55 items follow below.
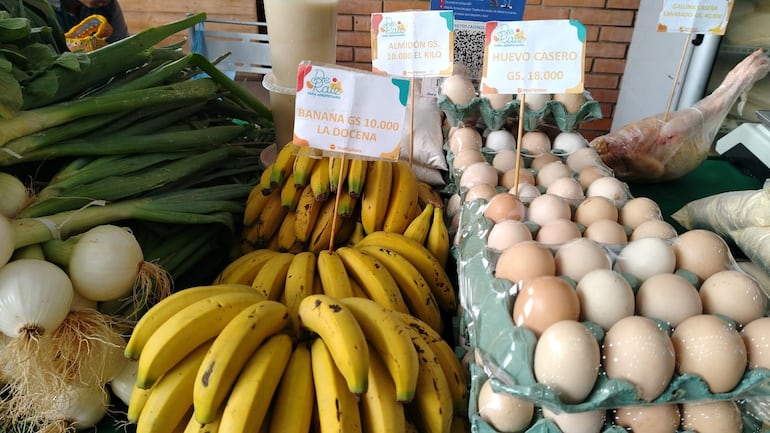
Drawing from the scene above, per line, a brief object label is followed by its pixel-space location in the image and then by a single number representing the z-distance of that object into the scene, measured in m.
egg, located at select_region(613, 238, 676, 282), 0.84
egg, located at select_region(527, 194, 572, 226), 1.01
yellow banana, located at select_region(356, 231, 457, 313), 1.15
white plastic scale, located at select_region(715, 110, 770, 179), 1.82
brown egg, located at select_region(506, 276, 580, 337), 0.74
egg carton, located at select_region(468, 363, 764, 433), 0.74
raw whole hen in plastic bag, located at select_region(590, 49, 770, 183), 1.72
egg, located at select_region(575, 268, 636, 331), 0.75
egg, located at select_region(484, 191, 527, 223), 1.02
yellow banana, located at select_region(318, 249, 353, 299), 0.99
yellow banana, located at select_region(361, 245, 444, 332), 1.07
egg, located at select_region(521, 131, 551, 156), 1.42
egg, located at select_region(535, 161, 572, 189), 1.25
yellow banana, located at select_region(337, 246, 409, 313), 1.00
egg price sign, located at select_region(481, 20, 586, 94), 1.05
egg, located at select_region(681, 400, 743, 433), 0.73
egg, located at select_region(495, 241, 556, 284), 0.81
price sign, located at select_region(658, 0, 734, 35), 1.57
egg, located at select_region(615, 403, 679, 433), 0.73
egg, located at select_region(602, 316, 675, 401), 0.68
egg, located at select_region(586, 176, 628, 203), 1.13
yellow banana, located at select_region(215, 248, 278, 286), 1.11
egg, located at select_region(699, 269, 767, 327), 0.77
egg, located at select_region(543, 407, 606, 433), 0.73
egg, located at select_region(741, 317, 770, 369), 0.71
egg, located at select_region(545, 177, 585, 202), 1.14
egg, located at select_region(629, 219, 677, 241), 0.94
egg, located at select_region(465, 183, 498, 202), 1.14
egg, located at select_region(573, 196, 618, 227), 1.02
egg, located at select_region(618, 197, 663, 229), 1.02
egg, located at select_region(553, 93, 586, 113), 1.42
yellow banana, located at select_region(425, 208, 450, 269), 1.22
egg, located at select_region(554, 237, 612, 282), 0.83
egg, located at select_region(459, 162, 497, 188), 1.23
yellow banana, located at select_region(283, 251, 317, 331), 0.97
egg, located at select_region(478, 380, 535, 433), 0.77
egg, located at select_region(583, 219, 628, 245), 0.93
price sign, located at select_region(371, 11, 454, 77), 1.29
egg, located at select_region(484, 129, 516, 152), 1.42
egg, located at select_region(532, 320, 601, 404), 0.68
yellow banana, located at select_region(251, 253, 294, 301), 1.02
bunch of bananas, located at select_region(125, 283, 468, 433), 0.72
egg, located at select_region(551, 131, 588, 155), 1.43
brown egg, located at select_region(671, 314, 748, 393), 0.69
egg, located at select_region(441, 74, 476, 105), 1.44
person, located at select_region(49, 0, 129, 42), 2.56
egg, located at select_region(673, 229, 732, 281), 0.85
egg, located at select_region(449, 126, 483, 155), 1.42
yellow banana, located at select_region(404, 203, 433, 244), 1.22
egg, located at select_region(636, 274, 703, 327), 0.76
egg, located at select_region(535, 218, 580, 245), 0.93
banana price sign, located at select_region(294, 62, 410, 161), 1.04
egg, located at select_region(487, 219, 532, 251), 0.92
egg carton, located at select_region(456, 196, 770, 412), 0.68
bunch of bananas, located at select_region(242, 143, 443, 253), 1.24
